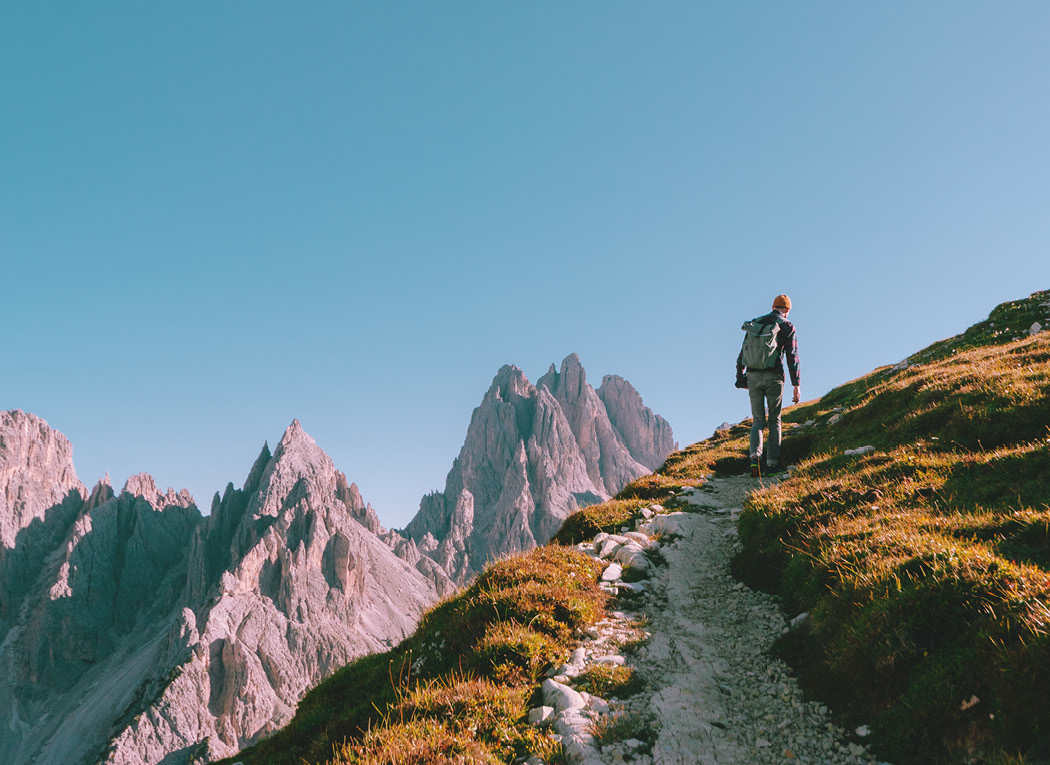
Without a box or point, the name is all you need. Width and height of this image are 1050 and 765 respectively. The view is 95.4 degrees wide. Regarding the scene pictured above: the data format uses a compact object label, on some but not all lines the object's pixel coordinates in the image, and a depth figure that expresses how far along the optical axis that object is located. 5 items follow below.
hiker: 15.67
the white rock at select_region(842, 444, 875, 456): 12.55
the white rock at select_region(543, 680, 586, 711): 5.65
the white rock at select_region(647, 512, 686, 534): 12.14
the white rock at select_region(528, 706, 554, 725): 5.52
